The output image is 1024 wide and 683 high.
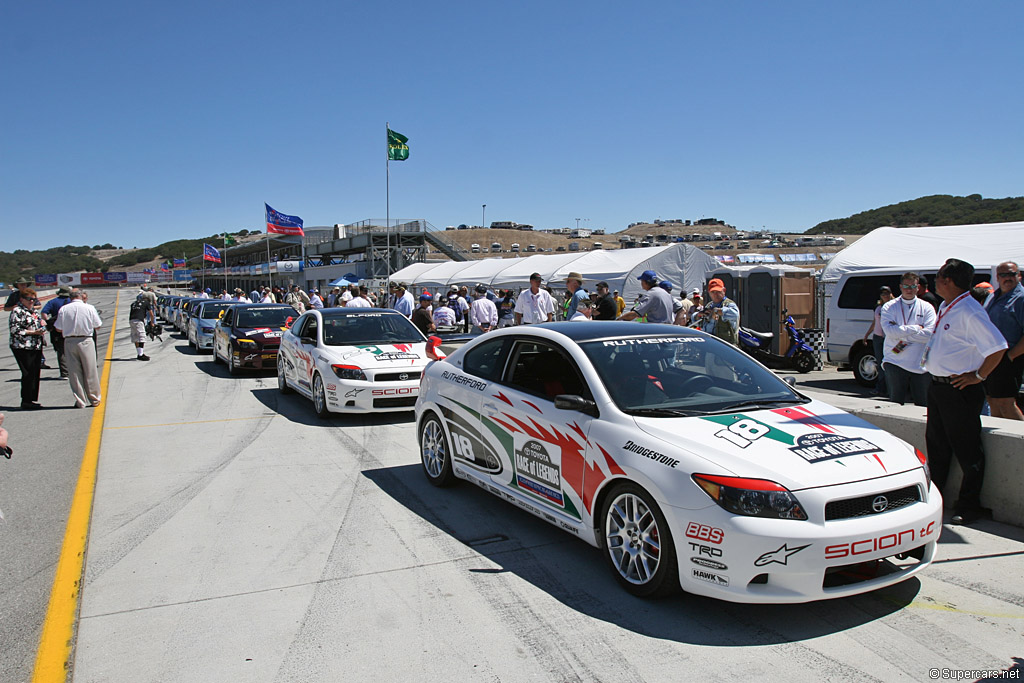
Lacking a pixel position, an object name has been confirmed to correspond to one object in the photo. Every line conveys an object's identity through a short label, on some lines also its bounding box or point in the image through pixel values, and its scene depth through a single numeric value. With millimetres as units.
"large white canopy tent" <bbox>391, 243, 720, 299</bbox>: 22406
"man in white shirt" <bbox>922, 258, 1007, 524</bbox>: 4926
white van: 12336
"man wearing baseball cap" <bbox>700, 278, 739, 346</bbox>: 9305
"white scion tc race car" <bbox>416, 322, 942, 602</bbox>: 3453
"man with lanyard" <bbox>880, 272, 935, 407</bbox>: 7637
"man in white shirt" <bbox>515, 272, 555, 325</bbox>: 13031
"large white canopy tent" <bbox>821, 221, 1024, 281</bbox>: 12000
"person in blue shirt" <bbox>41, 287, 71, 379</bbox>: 11781
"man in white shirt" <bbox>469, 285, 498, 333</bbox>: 17953
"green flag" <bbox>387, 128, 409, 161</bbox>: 28938
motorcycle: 14633
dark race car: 14320
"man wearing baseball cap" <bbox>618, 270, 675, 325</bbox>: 9570
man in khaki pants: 10398
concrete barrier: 5016
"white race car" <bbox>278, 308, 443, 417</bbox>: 9125
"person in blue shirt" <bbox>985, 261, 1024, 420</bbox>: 6305
